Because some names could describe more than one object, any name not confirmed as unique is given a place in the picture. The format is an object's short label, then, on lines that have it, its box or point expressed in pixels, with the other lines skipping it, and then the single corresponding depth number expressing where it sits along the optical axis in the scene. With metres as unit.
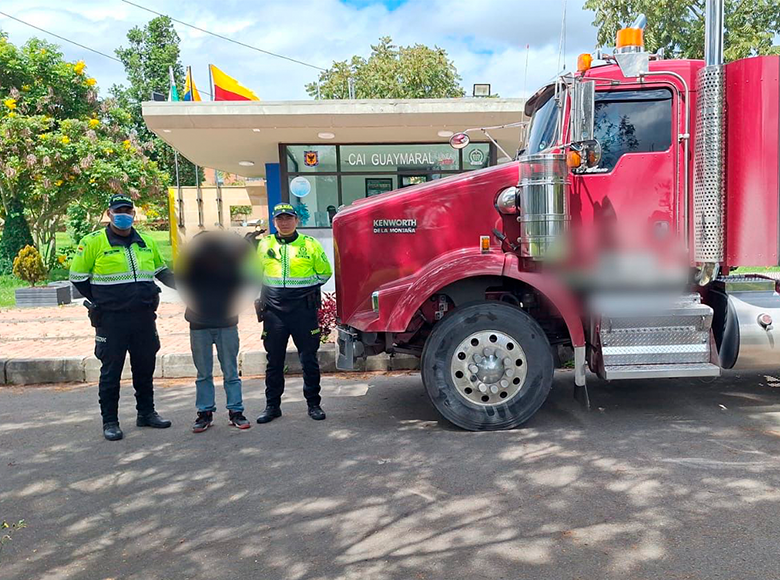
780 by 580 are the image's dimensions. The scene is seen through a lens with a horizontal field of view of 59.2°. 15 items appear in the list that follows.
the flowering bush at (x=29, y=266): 12.67
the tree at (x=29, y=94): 16.44
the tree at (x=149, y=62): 40.69
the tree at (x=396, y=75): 29.75
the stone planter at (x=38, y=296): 12.42
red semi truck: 4.80
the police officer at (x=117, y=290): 5.10
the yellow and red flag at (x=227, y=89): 12.34
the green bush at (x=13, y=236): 16.53
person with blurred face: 5.23
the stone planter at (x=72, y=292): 13.03
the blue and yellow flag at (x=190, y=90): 12.74
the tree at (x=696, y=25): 17.89
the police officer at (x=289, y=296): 5.32
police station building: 10.45
